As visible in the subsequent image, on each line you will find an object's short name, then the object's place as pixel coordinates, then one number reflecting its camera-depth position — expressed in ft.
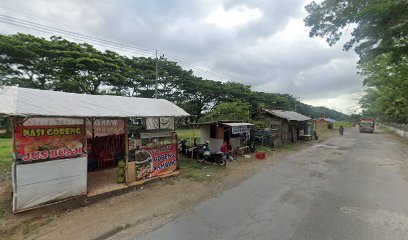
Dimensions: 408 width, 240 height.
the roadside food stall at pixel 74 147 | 22.36
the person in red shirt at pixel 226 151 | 48.23
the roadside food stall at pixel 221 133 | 54.75
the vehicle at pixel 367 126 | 157.38
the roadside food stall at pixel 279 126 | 75.20
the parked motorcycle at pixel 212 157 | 45.06
